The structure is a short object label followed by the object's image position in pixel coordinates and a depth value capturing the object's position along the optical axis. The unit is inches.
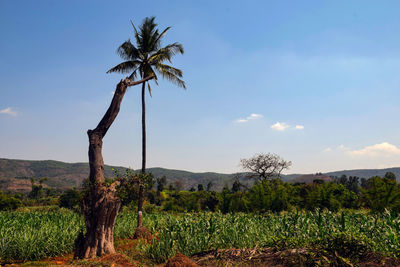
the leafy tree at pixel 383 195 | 1315.2
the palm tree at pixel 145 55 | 858.8
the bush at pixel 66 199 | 2373.9
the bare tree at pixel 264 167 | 2805.1
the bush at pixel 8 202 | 2041.1
